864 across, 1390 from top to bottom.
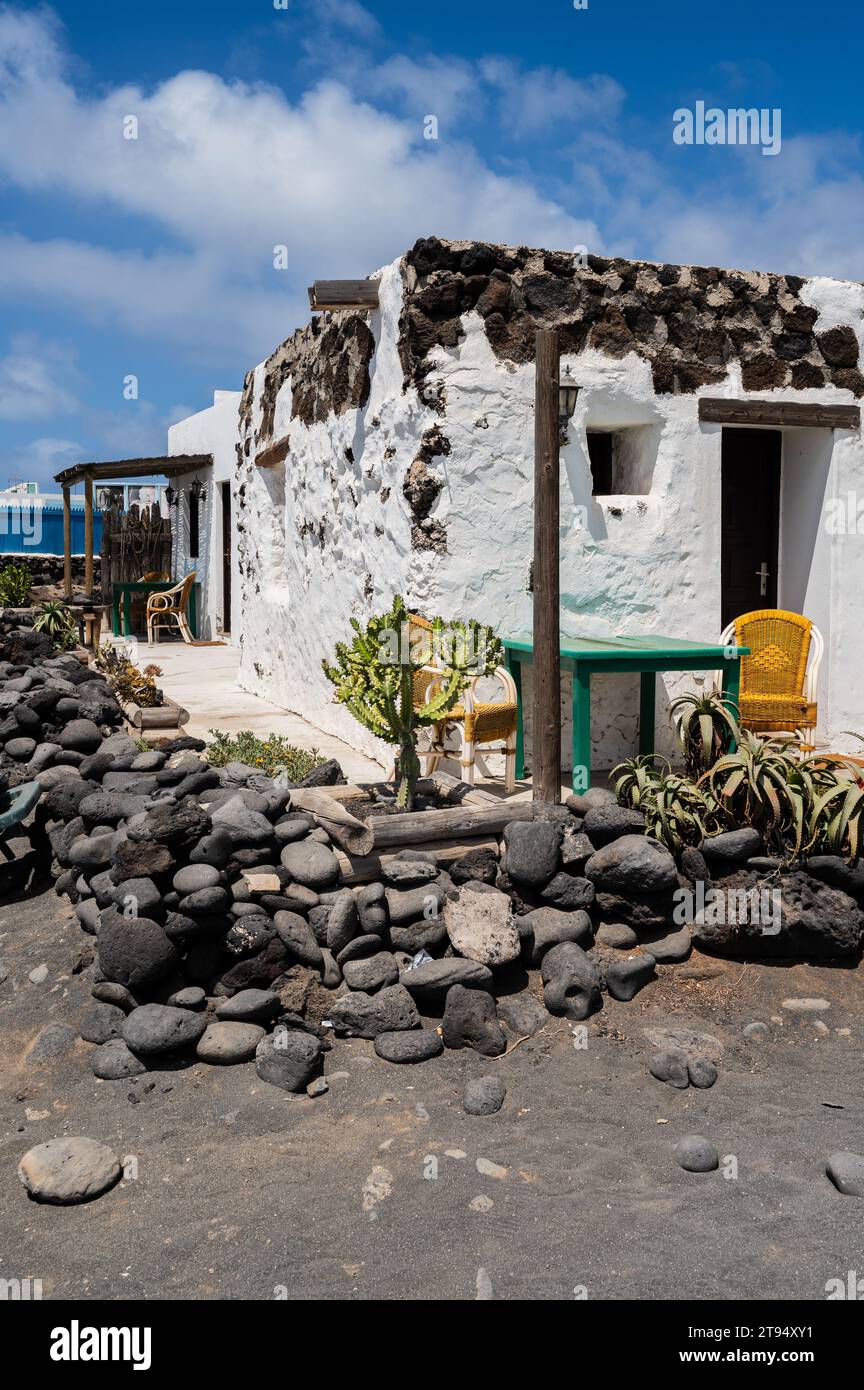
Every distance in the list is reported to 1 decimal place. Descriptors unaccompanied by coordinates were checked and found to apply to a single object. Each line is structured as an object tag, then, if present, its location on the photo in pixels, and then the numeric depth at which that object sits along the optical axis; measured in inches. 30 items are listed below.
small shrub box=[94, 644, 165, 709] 323.0
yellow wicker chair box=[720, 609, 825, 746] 259.8
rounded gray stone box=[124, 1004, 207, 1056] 162.4
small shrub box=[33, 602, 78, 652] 461.4
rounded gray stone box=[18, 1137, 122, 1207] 132.3
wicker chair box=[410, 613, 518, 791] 224.2
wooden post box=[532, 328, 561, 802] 196.2
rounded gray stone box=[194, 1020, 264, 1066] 163.3
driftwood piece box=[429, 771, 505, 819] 204.4
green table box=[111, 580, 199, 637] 585.6
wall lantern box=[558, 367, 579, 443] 236.2
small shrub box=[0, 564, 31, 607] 605.9
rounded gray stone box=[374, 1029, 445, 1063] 164.2
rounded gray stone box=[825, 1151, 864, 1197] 130.8
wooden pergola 563.8
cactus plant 201.3
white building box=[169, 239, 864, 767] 242.4
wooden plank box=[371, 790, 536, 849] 192.4
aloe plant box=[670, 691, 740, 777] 212.8
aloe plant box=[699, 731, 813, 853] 194.4
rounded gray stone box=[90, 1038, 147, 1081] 160.9
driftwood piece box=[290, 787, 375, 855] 189.5
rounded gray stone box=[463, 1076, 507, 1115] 150.9
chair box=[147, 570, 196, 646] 570.4
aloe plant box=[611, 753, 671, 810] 203.2
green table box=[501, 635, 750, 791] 218.2
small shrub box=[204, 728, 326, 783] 250.4
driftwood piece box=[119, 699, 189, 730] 301.1
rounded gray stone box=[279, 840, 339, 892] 187.3
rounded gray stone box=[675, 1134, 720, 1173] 136.3
